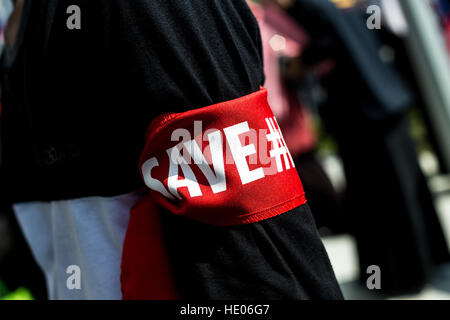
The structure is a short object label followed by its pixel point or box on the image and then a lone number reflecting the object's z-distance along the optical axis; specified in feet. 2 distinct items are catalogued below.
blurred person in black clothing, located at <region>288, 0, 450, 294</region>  6.78
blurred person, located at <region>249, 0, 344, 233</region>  6.76
